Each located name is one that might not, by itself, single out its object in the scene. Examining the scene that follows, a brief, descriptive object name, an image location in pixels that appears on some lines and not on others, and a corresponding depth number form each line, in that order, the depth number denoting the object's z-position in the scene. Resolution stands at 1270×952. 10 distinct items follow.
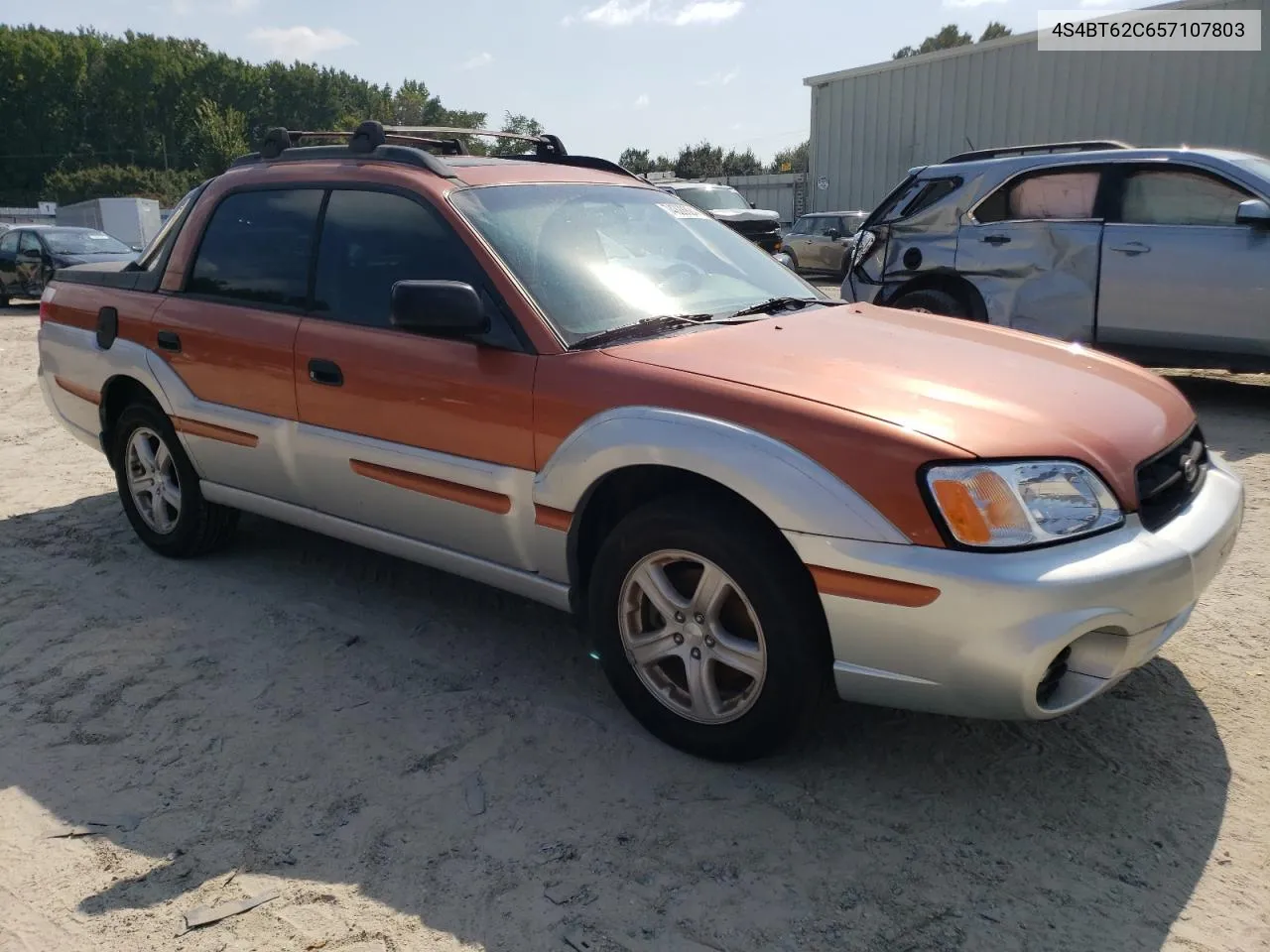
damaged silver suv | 6.72
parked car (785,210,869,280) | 19.67
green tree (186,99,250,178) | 63.62
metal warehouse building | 17.12
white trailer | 37.44
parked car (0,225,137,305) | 16.36
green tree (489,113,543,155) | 72.56
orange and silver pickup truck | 2.41
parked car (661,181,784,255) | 14.12
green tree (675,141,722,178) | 53.75
